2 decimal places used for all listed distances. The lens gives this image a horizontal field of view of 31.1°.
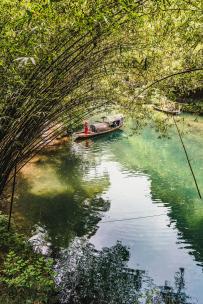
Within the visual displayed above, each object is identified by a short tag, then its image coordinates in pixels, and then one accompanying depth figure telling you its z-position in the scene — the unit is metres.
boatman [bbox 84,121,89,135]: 18.90
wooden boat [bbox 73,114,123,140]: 18.73
